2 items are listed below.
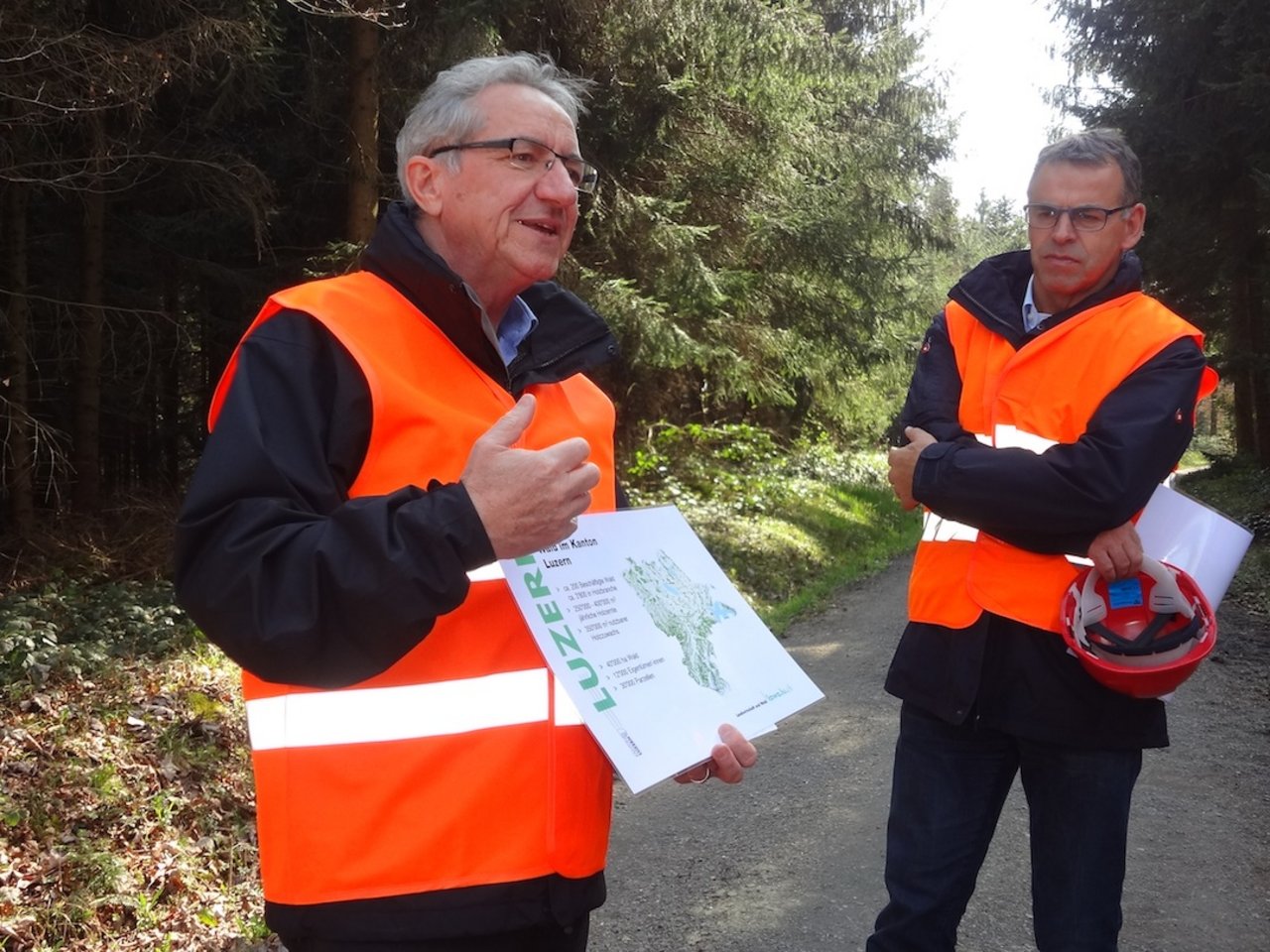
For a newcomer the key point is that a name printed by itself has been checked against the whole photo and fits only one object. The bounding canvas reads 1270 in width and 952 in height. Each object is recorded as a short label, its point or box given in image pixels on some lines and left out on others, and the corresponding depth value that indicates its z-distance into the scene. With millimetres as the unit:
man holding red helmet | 2666
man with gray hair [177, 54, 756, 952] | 1616
